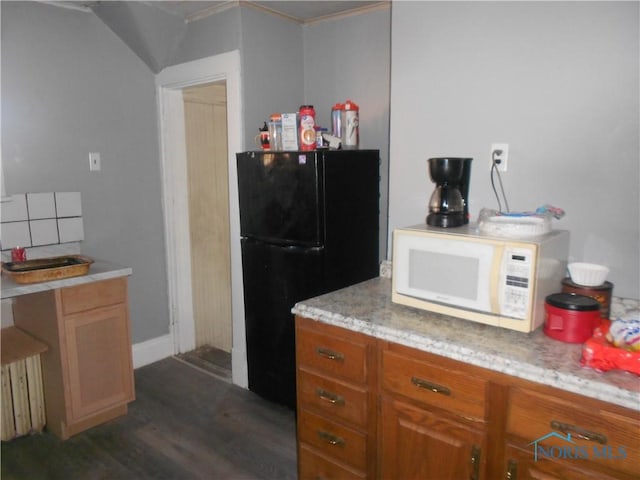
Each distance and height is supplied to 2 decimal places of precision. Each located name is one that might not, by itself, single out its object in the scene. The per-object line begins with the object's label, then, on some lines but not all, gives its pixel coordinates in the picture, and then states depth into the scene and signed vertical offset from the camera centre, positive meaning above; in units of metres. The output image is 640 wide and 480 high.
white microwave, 1.46 -0.34
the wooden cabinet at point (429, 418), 1.44 -0.79
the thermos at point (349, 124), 2.55 +0.25
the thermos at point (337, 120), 2.57 +0.28
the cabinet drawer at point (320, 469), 1.77 -1.15
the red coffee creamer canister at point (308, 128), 2.46 +0.22
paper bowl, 1.59 -0.35
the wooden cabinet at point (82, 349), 2.38 -0.92
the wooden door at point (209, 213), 3.42 -0.31
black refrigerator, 2.38 -0.35
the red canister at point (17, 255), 2.58 -0.45
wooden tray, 2.24 -0.48
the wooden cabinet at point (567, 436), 1.18 -0.71
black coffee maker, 1.79 -0.10
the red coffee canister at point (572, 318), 1.43 -0.45
